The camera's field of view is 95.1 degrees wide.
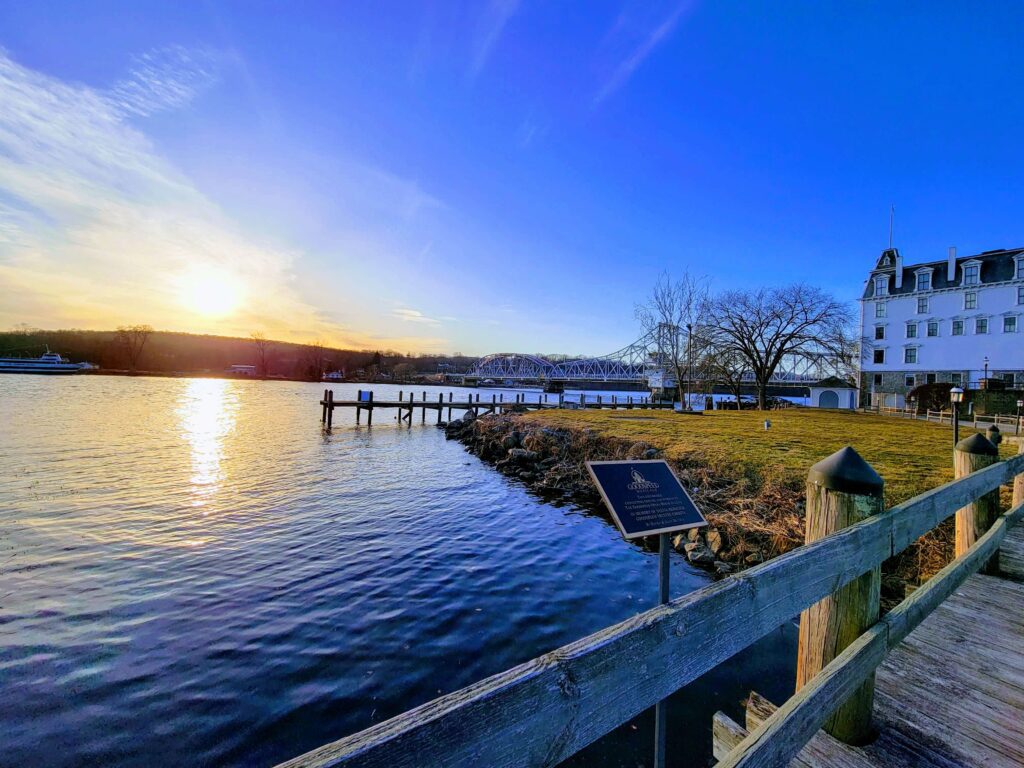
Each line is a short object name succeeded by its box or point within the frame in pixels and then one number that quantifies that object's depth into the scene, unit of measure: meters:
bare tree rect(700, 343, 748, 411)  33.22
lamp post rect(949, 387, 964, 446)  12.16
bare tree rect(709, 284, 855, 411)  32.53
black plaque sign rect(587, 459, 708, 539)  2.17
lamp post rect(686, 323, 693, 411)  32.41
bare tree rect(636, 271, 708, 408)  32.94
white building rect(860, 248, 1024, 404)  36.22
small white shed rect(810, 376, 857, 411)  42.41
